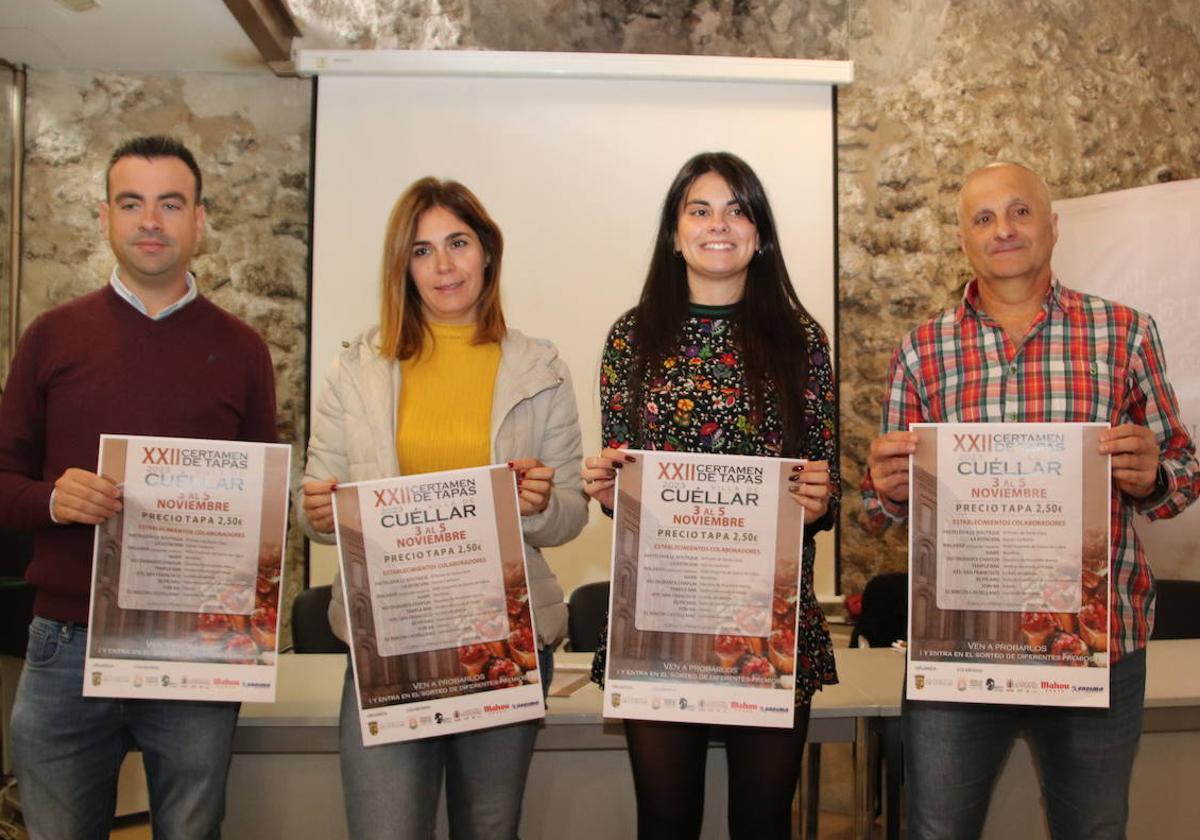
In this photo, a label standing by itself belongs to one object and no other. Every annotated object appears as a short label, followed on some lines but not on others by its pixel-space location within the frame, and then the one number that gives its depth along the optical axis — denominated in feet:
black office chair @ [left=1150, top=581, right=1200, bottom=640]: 11.56
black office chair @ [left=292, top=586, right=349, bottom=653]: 10.12
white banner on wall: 13.78
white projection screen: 14.11
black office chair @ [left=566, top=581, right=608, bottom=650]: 10.66
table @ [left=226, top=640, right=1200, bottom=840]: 7.67
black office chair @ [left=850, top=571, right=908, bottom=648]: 11.32
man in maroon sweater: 6.26
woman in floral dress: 5.98
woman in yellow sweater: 6.09
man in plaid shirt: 6.30
